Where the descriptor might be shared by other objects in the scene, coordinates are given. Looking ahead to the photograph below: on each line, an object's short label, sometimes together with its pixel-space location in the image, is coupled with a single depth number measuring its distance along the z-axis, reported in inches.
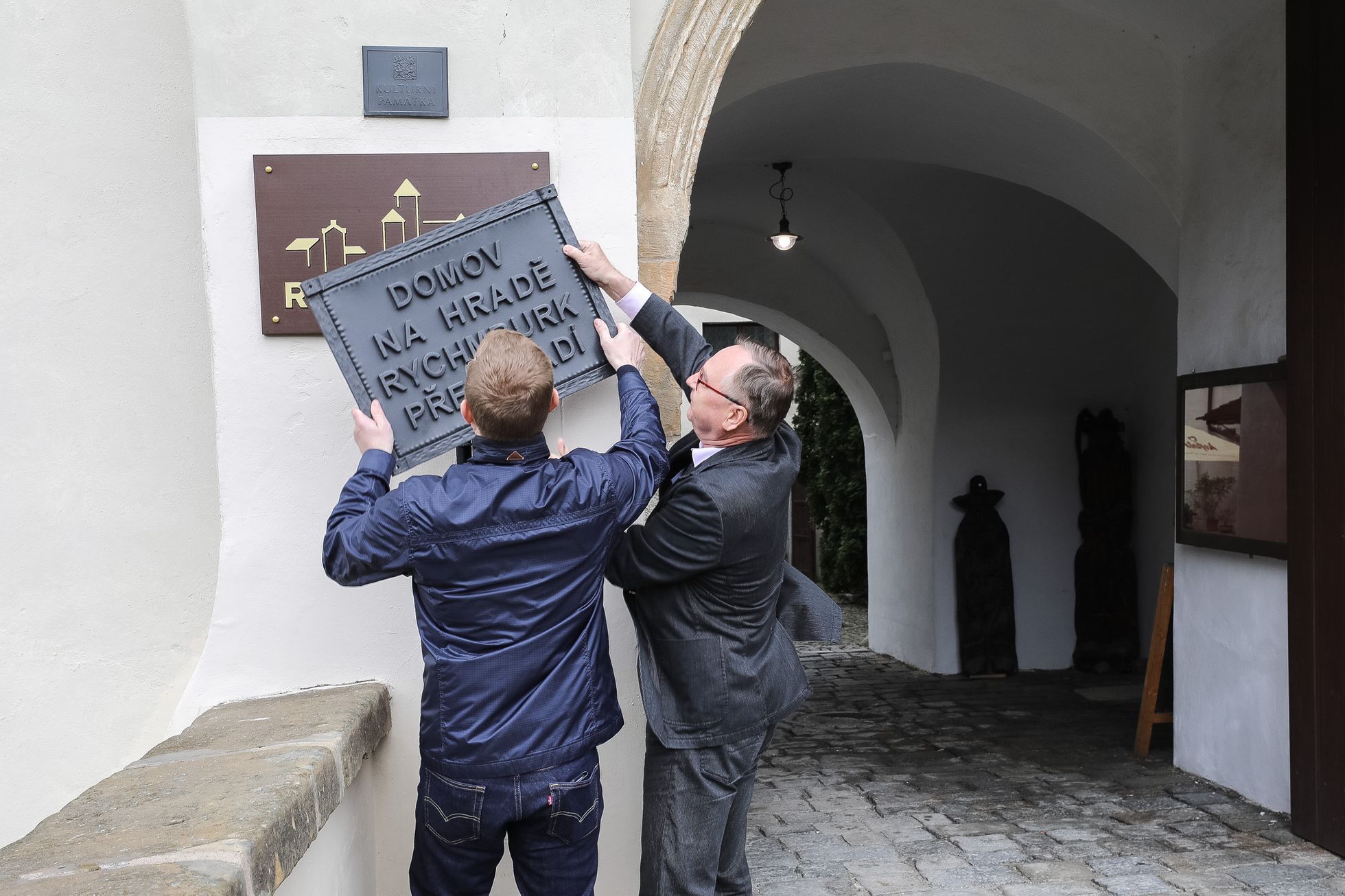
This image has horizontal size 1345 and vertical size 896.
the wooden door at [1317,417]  170.2
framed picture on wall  192.2
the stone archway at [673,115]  117.6
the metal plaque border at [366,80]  106.8
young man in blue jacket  79.7
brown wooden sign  106.0
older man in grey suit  92.5
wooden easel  238.8
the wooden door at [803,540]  709.3
